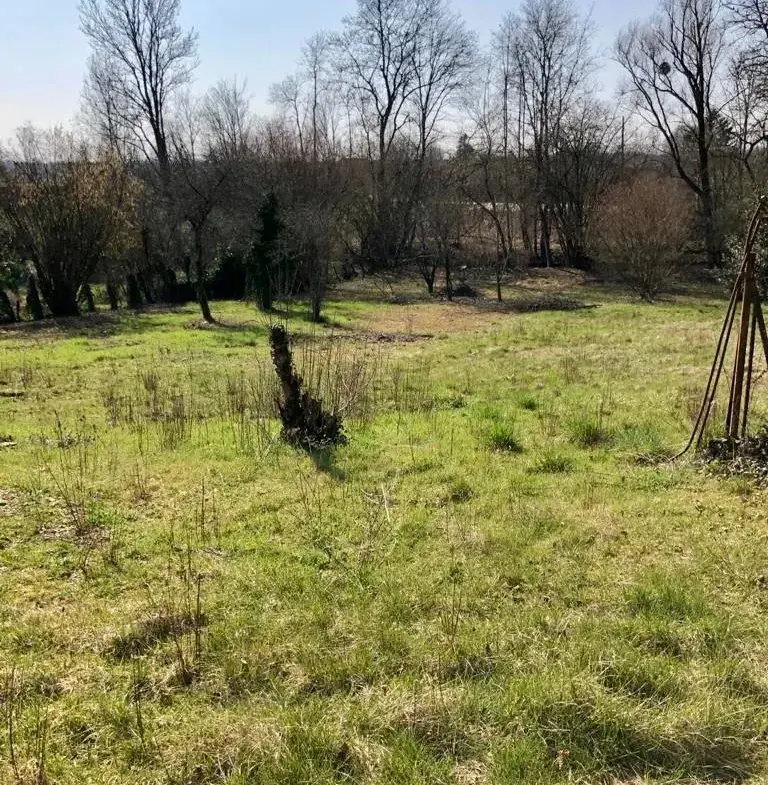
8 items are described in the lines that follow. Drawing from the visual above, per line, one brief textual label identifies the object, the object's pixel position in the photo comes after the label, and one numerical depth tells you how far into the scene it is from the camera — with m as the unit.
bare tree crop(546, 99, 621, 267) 35.16
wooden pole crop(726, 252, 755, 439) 5.25
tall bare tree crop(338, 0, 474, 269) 36.47
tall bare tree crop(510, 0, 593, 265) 36.47
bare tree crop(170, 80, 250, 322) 19.28
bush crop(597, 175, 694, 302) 23.48
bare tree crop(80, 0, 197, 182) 31.59
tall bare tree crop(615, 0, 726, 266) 32.41
